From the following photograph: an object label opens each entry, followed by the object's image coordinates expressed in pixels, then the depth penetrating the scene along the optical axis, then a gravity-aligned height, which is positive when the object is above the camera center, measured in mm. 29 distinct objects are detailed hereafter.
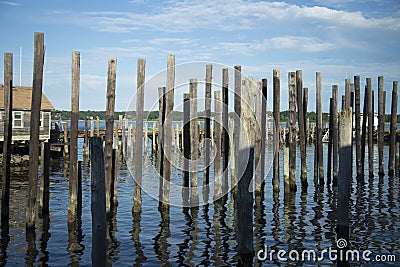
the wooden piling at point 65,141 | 32106 -965
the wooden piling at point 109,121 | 12320 +225
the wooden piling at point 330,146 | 19172 -565
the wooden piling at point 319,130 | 17953 +120
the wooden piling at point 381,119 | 20214 +686
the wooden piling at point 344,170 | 9367 -745
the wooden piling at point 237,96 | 14188 +1153
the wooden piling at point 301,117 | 16812 +581
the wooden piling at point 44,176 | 12602 -1321
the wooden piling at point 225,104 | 15305 +921
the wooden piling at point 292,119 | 16047 +478
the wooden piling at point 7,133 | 11500 -148
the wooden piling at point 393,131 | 21188 +151
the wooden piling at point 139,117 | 12555 +352
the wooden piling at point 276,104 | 15969 +990
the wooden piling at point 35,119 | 10977 +218
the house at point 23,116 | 32972 +938
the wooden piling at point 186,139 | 14661 -277
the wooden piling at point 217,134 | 15188 -92
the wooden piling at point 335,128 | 18500 +215
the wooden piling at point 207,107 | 15203 +798
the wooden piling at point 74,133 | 11781 -109
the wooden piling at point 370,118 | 19875 +702
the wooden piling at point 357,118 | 19359 +644
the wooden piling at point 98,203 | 7285 -1190
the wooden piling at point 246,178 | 7934 -795
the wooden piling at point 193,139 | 13625 -245
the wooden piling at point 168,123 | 12781 +209
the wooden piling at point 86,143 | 37094 -1139
